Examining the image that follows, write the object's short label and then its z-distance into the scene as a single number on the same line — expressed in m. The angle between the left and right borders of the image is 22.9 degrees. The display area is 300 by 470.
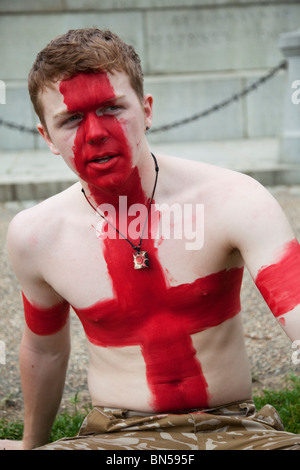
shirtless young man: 2.16
